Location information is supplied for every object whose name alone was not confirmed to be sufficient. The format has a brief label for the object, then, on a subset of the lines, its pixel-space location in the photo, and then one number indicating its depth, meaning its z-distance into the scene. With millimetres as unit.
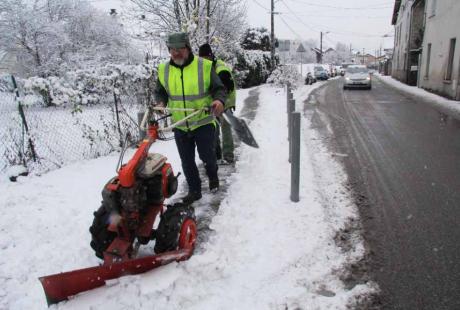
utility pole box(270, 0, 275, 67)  25609
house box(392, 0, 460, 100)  15727
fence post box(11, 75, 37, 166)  5379
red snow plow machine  2547
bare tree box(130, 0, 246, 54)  13398
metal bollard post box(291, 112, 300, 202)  4223
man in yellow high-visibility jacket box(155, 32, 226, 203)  3603
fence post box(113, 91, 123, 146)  6733
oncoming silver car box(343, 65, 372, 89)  22609
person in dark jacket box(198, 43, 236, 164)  4297
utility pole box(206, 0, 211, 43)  13487
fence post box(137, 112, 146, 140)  5060
